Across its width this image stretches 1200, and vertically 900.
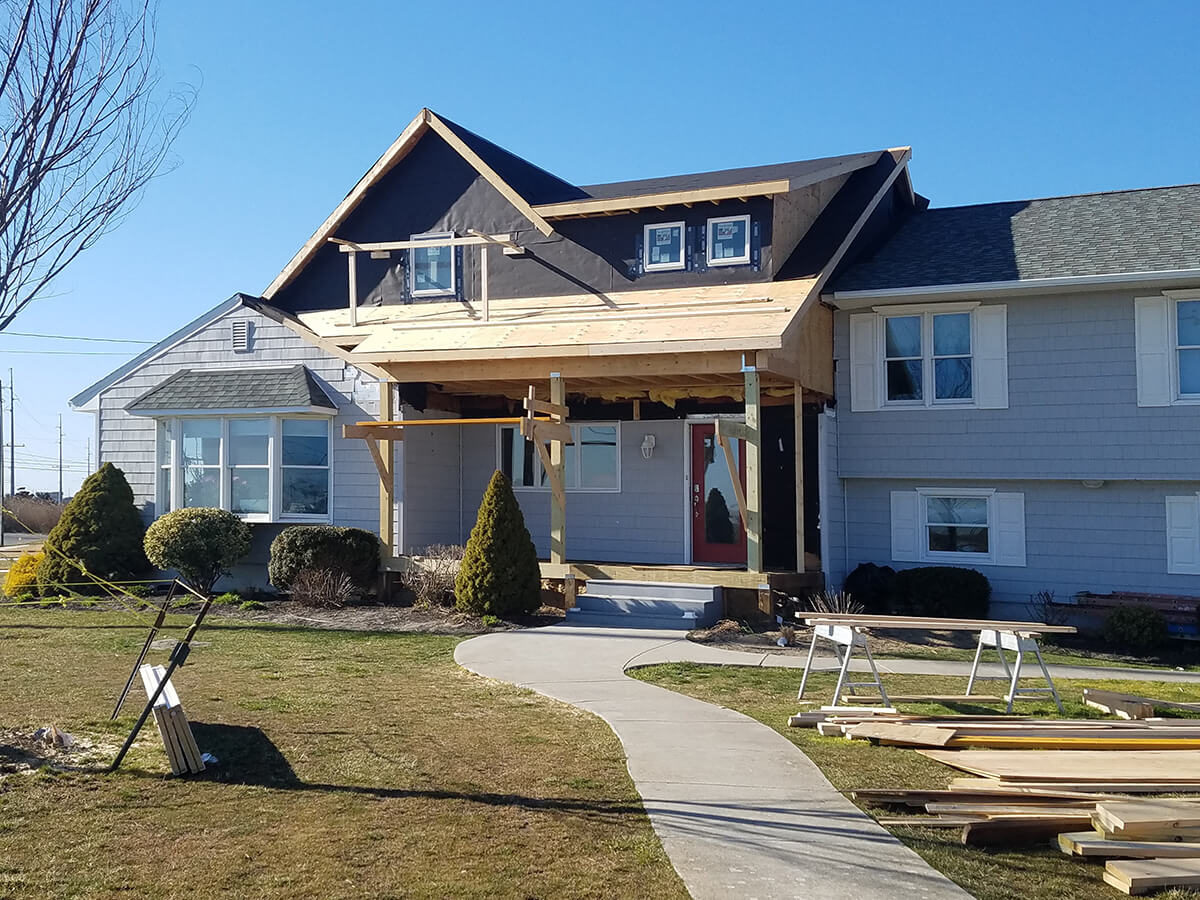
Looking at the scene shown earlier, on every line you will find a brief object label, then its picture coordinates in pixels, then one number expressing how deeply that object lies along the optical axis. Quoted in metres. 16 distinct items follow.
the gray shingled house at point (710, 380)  15.48
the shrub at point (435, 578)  16.14
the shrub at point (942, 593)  15.59
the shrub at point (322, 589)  16.48
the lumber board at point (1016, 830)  5.95
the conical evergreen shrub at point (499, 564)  15.05
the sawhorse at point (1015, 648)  9.37
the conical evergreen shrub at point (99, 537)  17.59
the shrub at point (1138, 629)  14.07
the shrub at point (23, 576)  17.95
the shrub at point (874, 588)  15.99
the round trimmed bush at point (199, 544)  17.38
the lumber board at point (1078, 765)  6.78
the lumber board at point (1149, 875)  5.27
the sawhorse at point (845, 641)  9.09
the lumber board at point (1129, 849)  5.60
